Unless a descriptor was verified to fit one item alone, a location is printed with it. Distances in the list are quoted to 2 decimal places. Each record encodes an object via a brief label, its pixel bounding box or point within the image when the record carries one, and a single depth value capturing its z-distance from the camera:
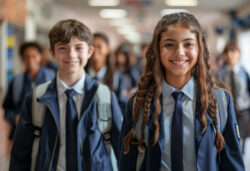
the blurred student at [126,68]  4.40
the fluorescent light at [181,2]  9.28
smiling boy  1.43
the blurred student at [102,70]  2.86
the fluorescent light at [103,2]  9.19
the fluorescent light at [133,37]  20.36
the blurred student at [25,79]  2.64
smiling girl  1.22
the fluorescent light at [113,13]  10.88
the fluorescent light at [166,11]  10.78
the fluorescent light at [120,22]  13.57
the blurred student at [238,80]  3.60
